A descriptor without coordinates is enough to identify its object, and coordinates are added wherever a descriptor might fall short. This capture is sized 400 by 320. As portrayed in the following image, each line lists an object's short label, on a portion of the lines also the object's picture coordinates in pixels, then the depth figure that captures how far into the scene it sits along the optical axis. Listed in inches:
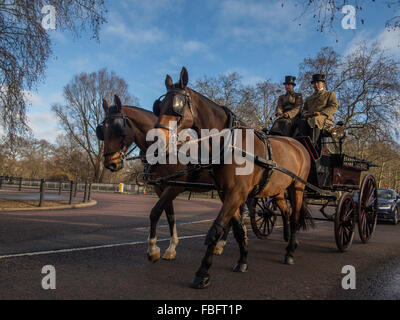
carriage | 238.4
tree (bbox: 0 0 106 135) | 419.2
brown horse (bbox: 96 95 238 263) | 190.1
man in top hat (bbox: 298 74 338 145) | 247.8
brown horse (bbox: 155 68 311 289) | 143.5
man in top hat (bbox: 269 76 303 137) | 258.4
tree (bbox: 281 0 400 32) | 195.6
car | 508.6
